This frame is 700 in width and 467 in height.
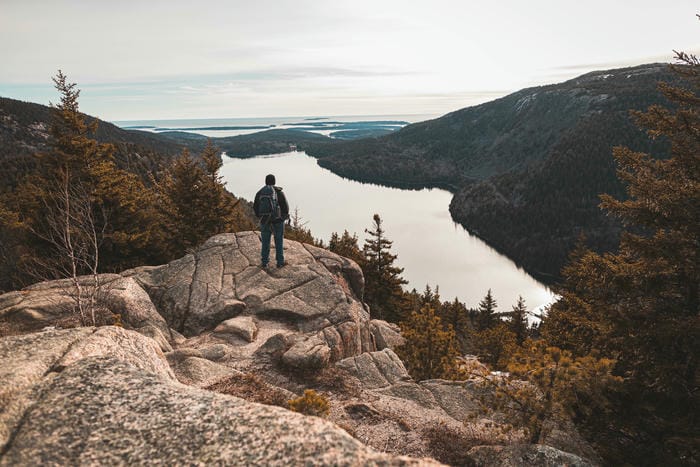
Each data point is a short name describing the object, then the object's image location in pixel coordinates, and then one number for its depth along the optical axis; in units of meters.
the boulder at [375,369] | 10.46
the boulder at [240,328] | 12.03
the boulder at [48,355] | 3.74
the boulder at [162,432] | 3.17
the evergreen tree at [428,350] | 12.39
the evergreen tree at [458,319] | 48.31
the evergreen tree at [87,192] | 18.78
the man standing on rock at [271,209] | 13.87
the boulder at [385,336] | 15.73
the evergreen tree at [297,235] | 32.19
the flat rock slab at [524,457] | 5.95
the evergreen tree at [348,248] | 35.83
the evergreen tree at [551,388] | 6.26
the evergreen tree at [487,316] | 56.34
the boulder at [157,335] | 10.58
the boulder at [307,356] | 10.34
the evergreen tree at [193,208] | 25.31
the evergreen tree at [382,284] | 35.06
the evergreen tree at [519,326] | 44.87
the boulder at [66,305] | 10.49
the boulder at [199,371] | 8.96
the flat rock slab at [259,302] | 12.23
